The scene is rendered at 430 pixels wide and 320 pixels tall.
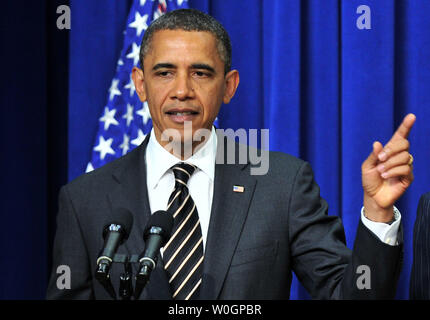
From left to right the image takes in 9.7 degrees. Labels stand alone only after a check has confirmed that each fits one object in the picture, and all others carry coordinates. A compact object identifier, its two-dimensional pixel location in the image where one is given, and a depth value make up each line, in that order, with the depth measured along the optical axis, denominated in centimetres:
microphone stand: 372
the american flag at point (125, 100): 472
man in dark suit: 400
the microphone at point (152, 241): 369
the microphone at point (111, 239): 369
